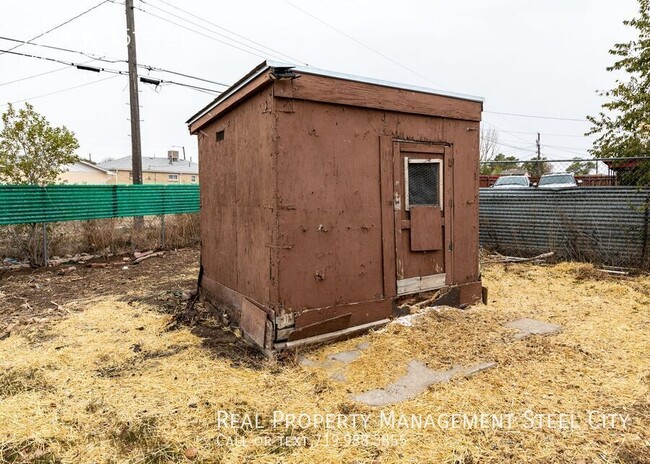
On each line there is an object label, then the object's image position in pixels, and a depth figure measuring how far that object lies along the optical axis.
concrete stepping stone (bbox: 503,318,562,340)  4.59
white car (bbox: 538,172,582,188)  16.36
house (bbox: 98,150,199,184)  41.78
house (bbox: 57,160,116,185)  35.62
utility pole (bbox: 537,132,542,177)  40.36
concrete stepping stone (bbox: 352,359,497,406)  3.23
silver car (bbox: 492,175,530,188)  16.95
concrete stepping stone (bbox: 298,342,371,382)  3.72
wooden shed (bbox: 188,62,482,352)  4.11
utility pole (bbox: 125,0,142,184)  12.23
